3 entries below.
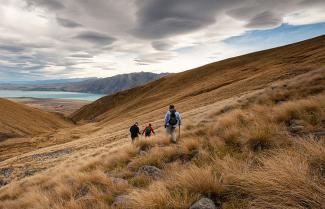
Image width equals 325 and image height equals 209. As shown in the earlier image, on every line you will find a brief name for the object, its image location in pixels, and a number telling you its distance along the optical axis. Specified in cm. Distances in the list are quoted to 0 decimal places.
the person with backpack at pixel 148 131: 1717
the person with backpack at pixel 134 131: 1733
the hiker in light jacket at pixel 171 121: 1202
